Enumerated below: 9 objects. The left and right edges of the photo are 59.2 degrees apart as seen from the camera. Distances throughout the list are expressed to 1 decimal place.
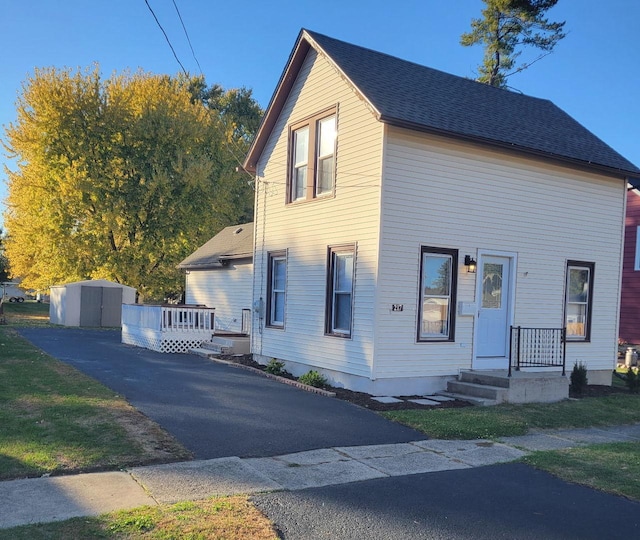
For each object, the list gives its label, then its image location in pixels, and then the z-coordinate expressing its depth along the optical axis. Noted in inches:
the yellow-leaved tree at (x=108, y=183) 1100.5
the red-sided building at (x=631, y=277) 754.8
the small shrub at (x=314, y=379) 433.4
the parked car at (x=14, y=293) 2188.7
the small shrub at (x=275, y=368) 486.9
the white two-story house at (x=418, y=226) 404.2
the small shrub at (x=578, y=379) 454.0
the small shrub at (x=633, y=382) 483.8
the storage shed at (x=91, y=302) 1018.7
